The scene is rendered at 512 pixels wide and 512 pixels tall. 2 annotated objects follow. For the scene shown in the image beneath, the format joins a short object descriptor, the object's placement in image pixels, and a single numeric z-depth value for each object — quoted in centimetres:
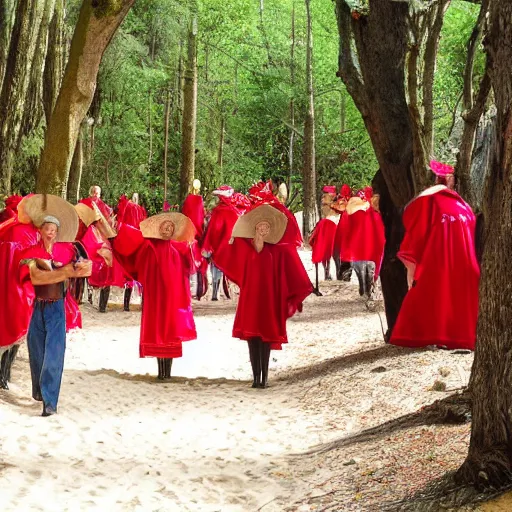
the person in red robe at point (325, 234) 2078
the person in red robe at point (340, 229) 2023
